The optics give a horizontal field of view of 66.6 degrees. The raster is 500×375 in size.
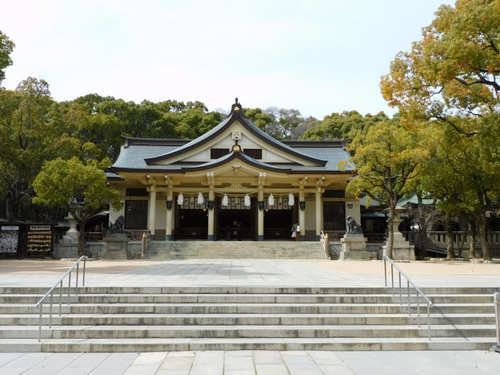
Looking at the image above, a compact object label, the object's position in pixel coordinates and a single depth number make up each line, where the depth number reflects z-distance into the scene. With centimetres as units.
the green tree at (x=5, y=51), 1511
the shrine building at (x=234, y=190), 2364
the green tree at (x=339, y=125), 4202
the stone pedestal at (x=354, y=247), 2055
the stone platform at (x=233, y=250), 2075
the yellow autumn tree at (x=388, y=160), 1898
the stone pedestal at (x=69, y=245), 2056
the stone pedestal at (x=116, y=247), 2019
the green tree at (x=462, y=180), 1844
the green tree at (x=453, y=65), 1046
